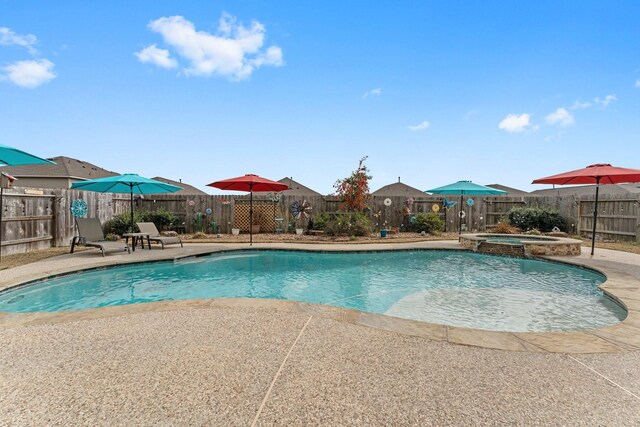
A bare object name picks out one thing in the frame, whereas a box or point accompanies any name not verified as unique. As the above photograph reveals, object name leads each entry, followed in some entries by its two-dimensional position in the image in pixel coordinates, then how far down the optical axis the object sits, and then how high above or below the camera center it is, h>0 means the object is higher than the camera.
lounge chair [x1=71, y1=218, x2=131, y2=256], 8.39 -0.99
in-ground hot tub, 8.82 -1.03
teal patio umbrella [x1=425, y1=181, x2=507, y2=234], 12.13 +0.64
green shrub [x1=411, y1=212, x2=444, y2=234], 14.43 -0.72
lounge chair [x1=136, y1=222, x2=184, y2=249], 9.83 -1.02
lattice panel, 14.59 -0.52
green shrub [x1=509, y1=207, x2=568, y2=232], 13.79 -0.48
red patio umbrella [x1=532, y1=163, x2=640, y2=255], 7.95 +0.83
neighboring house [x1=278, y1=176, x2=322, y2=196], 20.15 +1.02
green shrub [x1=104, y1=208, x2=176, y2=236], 12.04 -0.72
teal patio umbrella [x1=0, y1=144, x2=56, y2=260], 5.57 +0.74
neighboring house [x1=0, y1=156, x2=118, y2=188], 16.73 +1.23
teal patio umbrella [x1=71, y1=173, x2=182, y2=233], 8.88 +0.45
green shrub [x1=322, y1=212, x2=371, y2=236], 13.23 -0.84
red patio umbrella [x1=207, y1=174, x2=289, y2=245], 10.16 +0.59
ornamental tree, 13.56 +0.68
